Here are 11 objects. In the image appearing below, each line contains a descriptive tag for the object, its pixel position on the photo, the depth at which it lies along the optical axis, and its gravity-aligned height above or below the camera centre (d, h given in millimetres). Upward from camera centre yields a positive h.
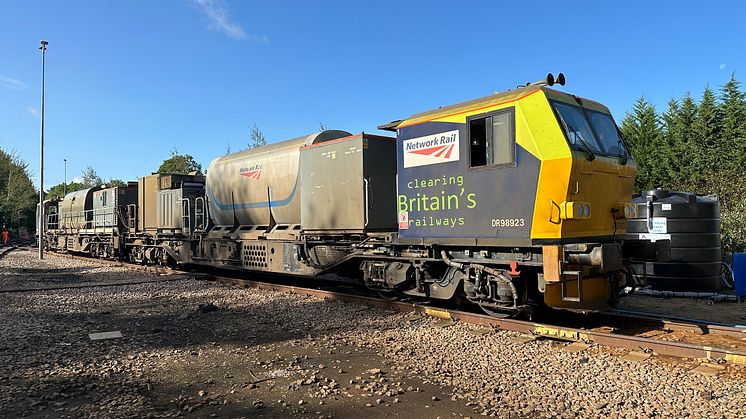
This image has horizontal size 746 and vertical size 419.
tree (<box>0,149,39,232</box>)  44522 +2868
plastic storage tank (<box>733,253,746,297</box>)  10078 -1170
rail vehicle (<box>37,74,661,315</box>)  6711 +246
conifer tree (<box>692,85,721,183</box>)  24547 +4220
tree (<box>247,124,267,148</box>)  35594 +5833
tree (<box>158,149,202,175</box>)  53562 +6395
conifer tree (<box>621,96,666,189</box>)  25312 +4000
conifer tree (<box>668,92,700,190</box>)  24453 +3429
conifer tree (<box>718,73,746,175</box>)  23734 +4271
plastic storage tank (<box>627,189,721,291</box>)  10906 -573
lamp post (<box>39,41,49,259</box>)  24125 +2330
